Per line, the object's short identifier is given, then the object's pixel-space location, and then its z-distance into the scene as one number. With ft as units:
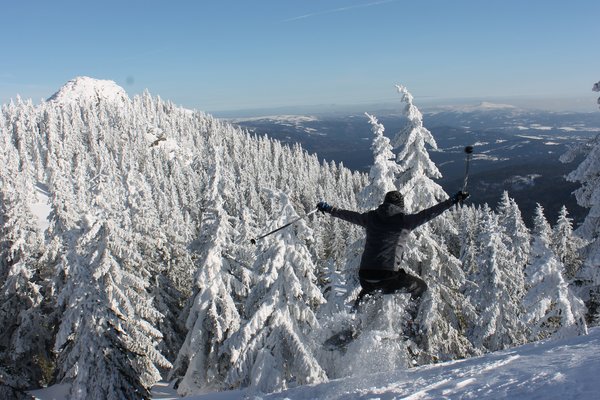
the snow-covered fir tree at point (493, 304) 74.54
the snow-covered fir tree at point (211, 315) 66.08
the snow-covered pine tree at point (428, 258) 48.88
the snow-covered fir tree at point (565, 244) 130.62
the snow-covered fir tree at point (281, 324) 51.29
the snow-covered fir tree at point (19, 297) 78.92
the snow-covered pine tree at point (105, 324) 52.75
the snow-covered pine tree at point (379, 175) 49.44
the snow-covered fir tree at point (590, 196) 44.47
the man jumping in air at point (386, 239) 27.61
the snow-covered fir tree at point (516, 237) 115.44
